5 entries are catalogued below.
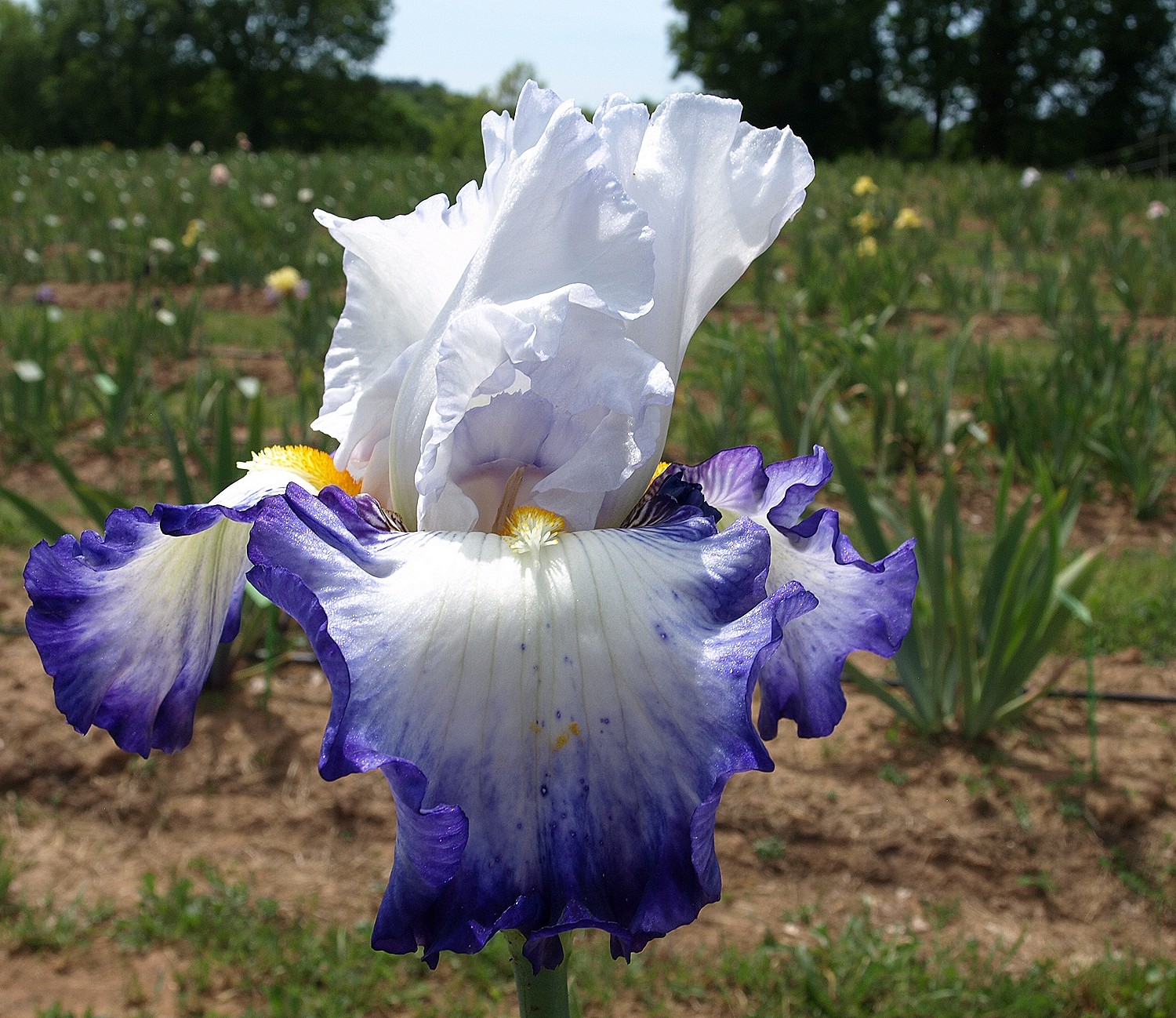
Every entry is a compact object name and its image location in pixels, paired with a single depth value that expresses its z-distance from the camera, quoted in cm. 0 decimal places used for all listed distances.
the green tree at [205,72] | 3291
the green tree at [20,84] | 3478
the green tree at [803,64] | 2581
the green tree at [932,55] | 2581
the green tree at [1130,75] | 2456
